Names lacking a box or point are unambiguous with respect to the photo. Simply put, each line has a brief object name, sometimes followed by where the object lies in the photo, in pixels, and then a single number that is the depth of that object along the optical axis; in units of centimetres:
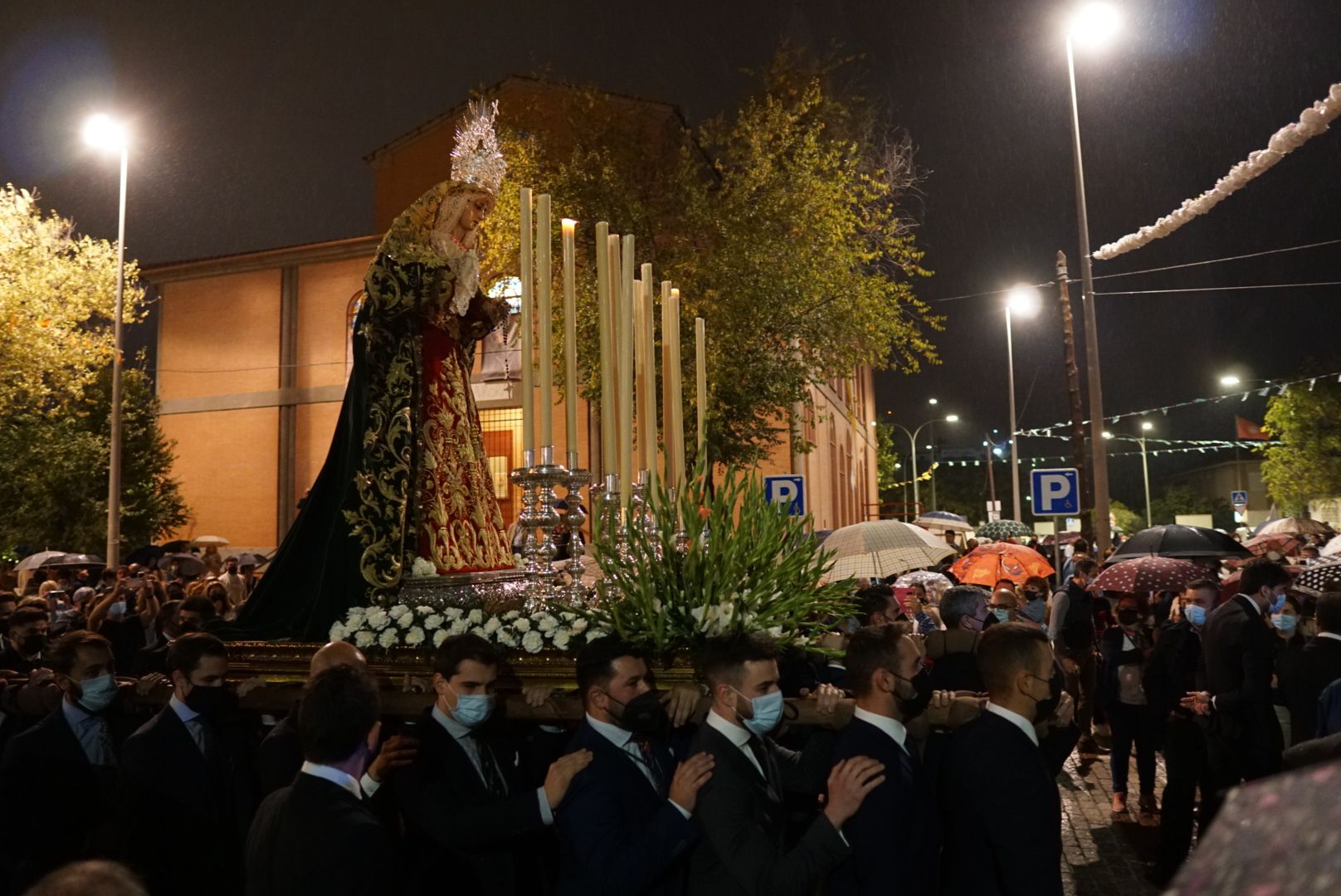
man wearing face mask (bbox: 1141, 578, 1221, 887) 797
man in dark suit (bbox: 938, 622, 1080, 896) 410
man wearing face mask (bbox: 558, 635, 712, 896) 386
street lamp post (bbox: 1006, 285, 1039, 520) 2709
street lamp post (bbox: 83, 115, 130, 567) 2462
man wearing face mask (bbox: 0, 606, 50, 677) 817
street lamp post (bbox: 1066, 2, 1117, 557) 1873
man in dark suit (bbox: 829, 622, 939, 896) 421
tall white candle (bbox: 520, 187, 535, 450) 568
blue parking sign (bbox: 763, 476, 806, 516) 1313
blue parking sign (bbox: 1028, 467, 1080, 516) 1417
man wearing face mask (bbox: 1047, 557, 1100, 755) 1139
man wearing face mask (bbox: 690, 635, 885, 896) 376
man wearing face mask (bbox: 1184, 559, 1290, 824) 779
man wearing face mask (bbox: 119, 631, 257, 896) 491
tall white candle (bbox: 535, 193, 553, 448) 561
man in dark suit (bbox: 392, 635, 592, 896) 417
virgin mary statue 675
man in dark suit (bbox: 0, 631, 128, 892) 515
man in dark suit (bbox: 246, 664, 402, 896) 337
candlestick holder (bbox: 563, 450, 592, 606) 574
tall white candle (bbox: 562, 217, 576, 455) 576
